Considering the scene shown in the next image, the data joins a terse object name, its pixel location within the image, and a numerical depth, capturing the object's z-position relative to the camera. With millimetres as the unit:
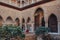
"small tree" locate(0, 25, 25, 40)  2895
